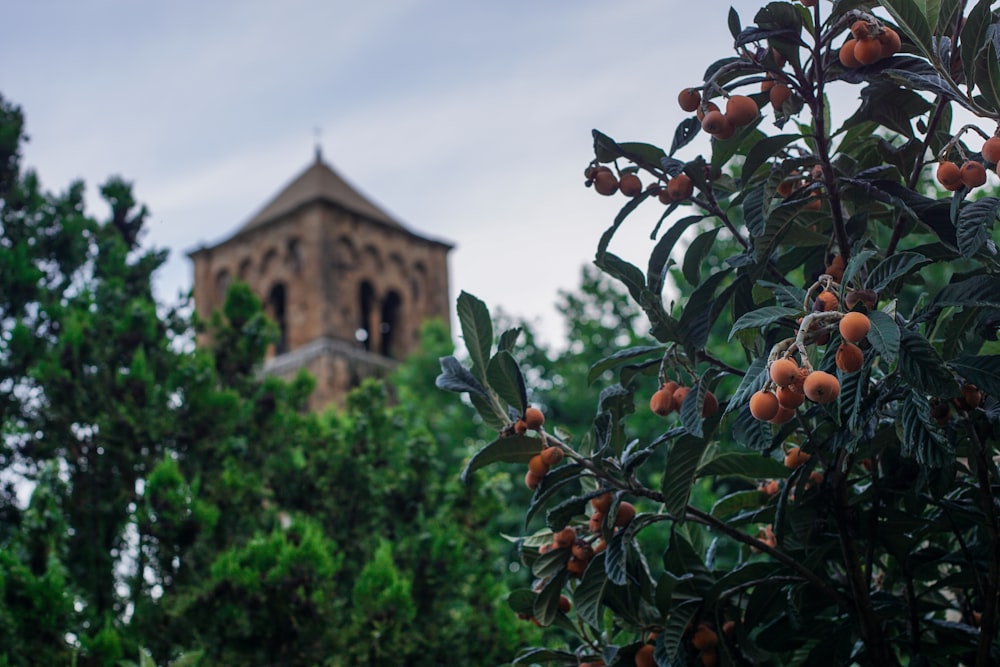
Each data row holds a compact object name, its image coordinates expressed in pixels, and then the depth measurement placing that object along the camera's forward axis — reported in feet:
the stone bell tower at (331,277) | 102.06
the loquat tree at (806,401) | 7.84
